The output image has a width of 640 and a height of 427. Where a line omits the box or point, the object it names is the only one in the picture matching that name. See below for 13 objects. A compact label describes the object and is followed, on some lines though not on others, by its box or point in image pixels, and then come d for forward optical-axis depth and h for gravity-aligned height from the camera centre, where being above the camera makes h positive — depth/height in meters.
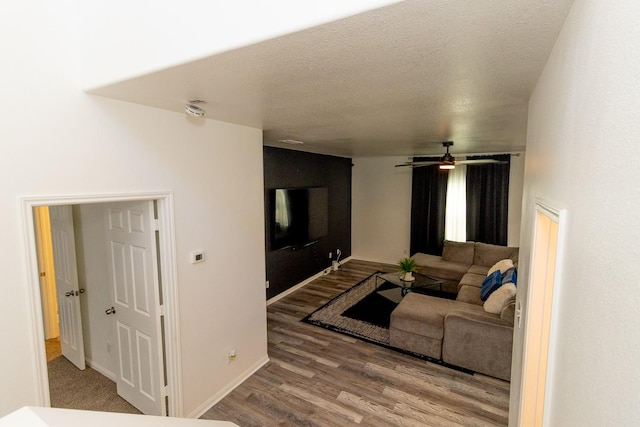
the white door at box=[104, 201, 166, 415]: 2.52 -0.97
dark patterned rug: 4.20 -1.93
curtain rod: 5.93 +0.68
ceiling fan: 4.28 +0.37
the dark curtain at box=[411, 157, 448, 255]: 6.72 -0.45
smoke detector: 2.16 +0.55
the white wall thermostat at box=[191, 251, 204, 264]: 2.67 -0.59
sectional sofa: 3.31 -1.56
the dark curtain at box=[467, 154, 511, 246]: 6.12 -0.27
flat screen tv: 5.14 -0.50
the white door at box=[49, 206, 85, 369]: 3.29 -1.02
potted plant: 4.97 -1.29
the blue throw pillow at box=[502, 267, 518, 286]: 3.89 -1.11
